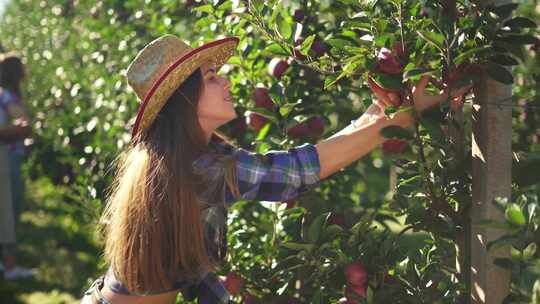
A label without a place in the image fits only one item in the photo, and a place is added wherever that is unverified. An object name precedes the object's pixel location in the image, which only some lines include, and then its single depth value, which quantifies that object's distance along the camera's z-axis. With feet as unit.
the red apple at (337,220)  7.91
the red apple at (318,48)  7.68
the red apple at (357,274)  6.51
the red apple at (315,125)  8.50
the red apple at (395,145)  7.59
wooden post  5.86
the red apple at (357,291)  6.57
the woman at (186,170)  6.40
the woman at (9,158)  15.98
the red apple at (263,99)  8.27
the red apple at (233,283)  8.01
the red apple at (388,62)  5.86
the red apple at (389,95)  6.17
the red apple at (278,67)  8.22
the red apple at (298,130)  8.32
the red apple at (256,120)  8.46
